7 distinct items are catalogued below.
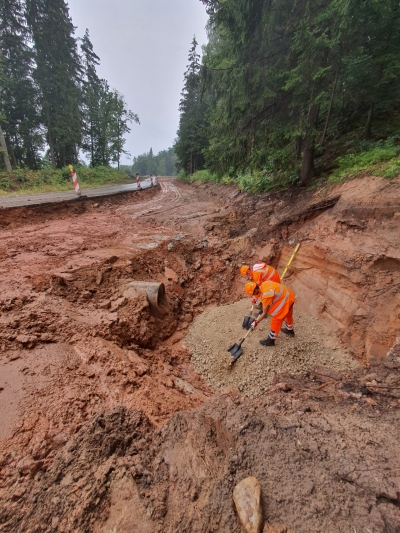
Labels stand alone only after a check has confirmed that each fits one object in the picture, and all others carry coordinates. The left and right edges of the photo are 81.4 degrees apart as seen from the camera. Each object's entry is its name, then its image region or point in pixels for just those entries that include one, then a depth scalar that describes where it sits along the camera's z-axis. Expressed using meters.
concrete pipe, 4.29
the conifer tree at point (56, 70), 17.30
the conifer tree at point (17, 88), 16.09
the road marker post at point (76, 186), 9.71
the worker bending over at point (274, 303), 3.98
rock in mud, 1.29
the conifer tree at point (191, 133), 25.11
